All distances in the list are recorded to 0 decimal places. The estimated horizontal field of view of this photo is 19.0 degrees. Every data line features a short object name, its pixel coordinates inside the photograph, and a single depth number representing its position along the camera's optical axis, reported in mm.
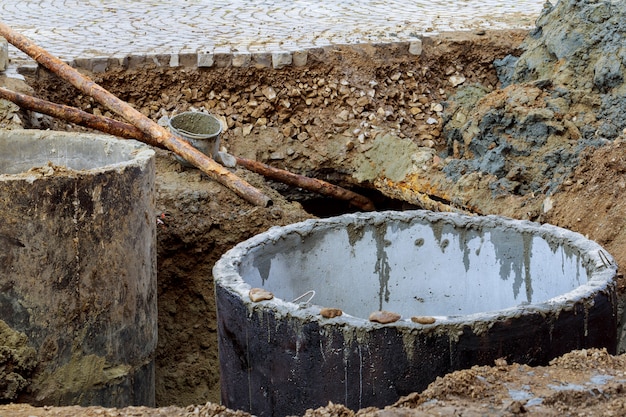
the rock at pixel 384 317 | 7509
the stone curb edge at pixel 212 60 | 15766
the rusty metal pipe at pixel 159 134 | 13810
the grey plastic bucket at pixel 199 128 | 14241
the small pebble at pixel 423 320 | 7487
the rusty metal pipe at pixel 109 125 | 13939
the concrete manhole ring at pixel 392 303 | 7551
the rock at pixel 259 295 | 7996
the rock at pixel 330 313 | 7649
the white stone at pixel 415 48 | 16732
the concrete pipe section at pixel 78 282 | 9302
